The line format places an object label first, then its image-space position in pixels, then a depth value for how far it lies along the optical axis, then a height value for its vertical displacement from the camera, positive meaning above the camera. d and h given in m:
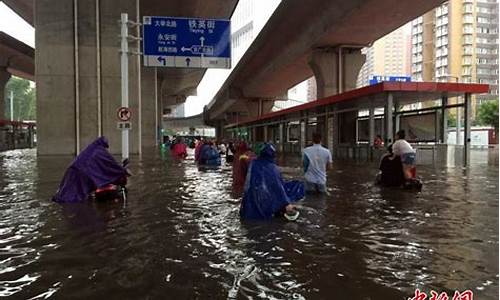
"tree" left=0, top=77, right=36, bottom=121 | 93.69 +7.54
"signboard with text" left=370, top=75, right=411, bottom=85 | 41.35 +5.02
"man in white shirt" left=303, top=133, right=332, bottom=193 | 9.80 -0.52
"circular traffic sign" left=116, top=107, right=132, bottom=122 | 13.95 +0.68
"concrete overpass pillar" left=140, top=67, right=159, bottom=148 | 43.25 +2.70
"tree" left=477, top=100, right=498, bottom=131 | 62.50 +2.98
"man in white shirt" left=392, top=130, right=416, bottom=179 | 11.61 -0.35
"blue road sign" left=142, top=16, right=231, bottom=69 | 19.11 +3.69
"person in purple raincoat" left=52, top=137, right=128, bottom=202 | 8.97 -0.61
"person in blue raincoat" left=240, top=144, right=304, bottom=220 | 7.13 -0.75
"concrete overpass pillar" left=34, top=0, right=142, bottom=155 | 25.11 +3.36
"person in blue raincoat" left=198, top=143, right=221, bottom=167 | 20.12 -0.72
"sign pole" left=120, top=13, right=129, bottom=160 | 14.06 +1.96
